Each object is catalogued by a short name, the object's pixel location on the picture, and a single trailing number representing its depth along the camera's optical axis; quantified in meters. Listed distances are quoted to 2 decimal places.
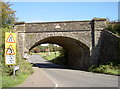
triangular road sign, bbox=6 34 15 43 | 11.93
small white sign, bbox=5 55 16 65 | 11.85
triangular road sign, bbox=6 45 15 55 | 11.93
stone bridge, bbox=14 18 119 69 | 25.92
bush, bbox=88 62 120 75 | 19.50
